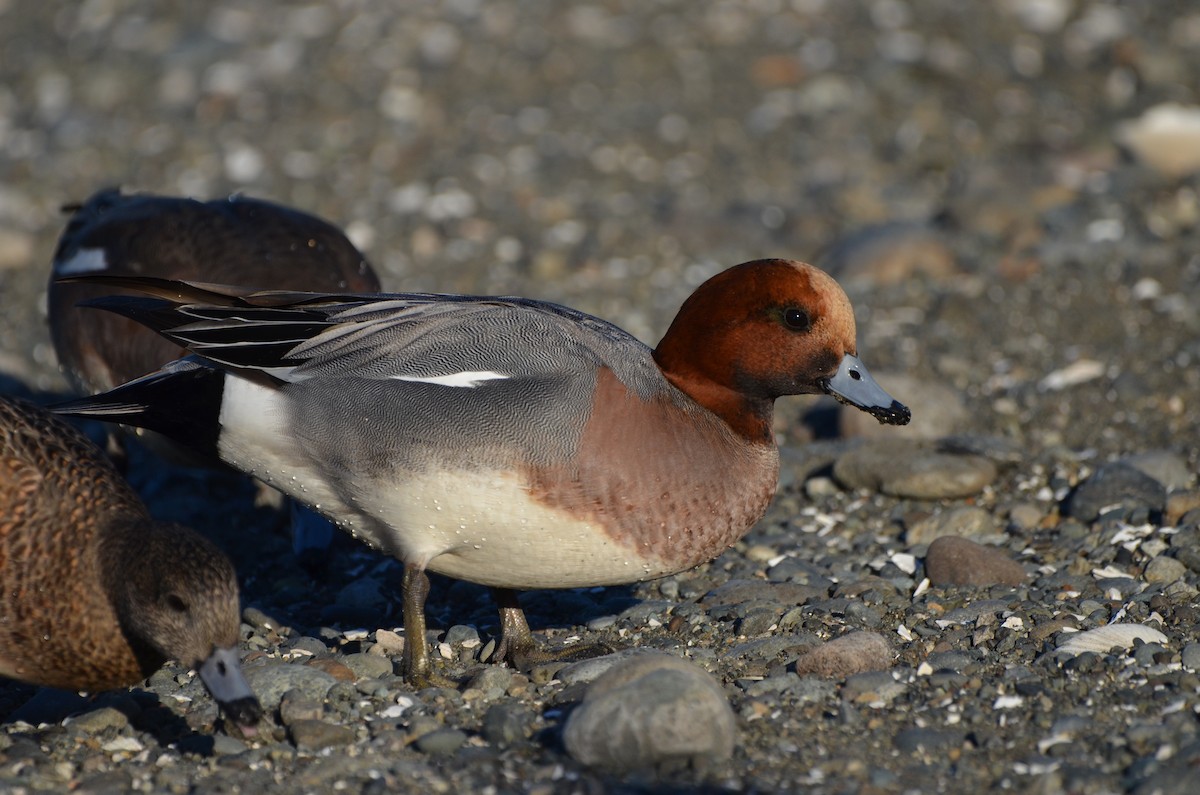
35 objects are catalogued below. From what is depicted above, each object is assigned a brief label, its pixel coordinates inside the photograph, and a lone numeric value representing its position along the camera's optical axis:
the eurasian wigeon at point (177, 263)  10.04
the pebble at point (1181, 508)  9.35
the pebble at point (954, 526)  9.77
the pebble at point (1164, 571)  8.64
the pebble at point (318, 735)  7.02
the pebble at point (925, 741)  6.73
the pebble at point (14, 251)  15.59
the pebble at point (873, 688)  7.32
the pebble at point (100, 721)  7.27
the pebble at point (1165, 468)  10.03
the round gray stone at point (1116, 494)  9.69
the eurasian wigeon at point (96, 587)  6.69
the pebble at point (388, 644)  8.31
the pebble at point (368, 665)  7.92
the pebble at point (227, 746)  6.97
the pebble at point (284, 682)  7.50
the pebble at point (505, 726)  7.02
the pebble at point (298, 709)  7.23
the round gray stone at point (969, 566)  8.84
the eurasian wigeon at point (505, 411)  7.24
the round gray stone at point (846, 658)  7.59
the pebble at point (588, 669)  7.64
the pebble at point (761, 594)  8.77
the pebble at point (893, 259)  14.20
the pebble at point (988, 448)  10.55
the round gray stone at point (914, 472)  10.27
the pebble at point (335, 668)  7.83
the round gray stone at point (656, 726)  6.50
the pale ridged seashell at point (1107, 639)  7.62
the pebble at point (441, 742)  6.91
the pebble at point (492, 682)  7.62
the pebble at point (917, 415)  11.23
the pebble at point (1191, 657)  7.32
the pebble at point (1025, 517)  9.85
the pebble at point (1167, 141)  16.03
